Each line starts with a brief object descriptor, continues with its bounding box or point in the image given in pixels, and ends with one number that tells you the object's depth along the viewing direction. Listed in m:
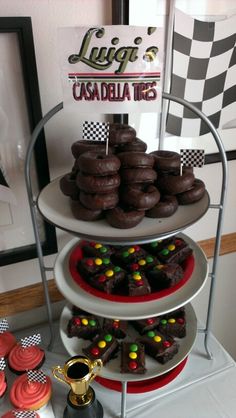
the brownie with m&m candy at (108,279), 0.86
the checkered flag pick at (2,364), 0.92
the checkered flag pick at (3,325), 0.97
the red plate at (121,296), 0.84
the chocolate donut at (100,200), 0.72
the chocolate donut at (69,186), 0.82
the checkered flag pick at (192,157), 0.85
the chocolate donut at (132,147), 0.82
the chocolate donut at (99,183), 0.72
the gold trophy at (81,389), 0.86
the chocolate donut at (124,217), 0.73
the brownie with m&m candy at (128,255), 0.97
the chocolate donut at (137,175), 0.75
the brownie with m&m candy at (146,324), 1.01
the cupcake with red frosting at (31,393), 0.92
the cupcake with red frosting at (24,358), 1.02
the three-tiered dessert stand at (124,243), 0.73
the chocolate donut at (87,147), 0.81
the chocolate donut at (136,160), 0.75
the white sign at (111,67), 0.72
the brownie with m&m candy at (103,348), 0.94
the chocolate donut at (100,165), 0.71
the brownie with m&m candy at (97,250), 0.98
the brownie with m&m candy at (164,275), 0.87
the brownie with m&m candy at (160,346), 0.95
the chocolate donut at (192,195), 0.82
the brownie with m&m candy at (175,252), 0.96
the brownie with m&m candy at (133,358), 0.91
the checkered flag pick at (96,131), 0.80
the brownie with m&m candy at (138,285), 0.85
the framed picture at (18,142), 0.86
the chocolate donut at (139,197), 0.74
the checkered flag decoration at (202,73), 1.01
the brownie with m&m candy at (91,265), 0.91
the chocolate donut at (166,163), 0.80
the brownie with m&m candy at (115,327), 1.02
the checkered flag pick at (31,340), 0.94
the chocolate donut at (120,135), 0.83
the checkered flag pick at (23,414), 0.88
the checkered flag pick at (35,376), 0.93
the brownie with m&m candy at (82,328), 1.00
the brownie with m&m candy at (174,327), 1.03
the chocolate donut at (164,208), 0.77
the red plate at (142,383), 0.98
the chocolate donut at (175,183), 0.79
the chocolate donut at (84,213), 0.75
